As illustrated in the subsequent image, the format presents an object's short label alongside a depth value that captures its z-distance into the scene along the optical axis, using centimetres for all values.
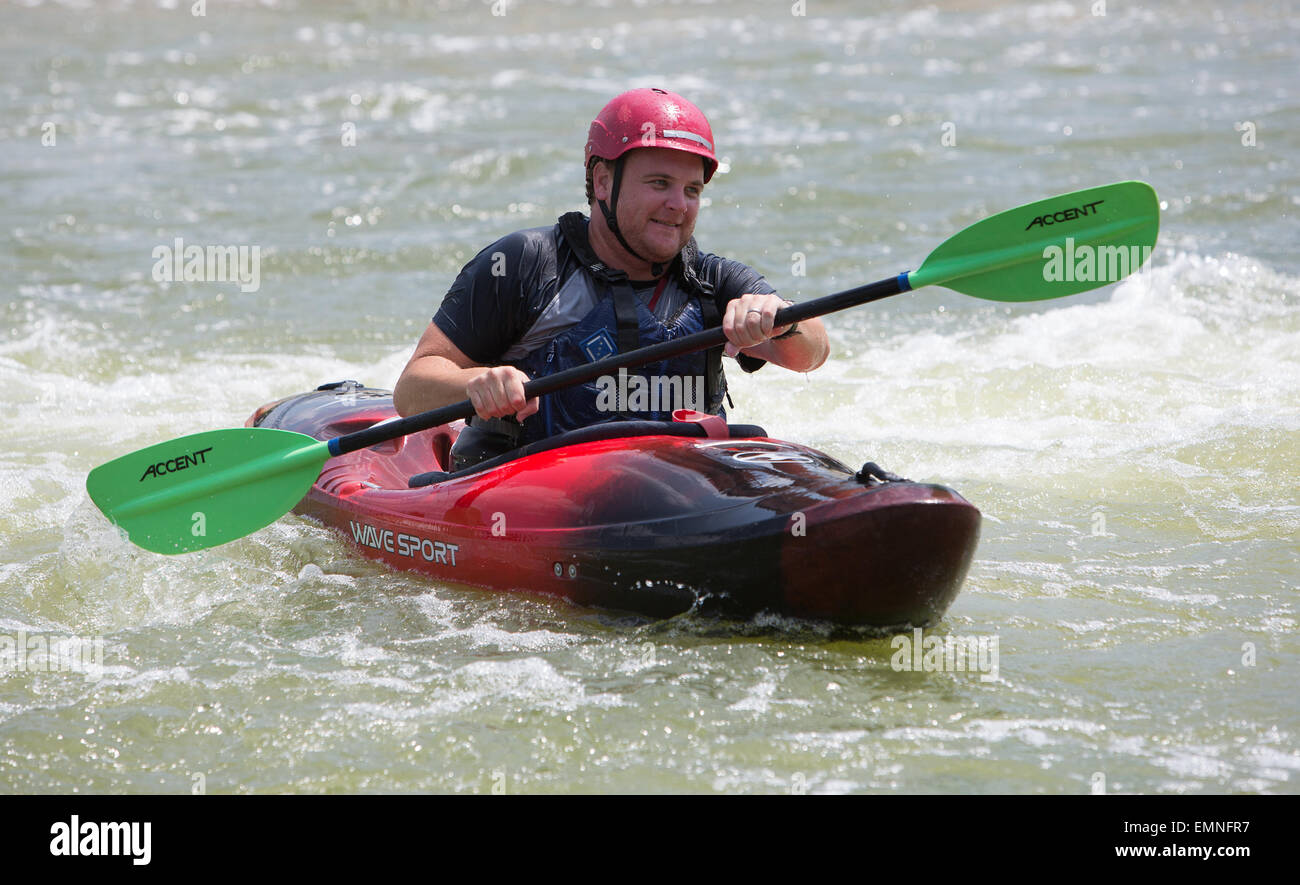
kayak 660
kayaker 773
